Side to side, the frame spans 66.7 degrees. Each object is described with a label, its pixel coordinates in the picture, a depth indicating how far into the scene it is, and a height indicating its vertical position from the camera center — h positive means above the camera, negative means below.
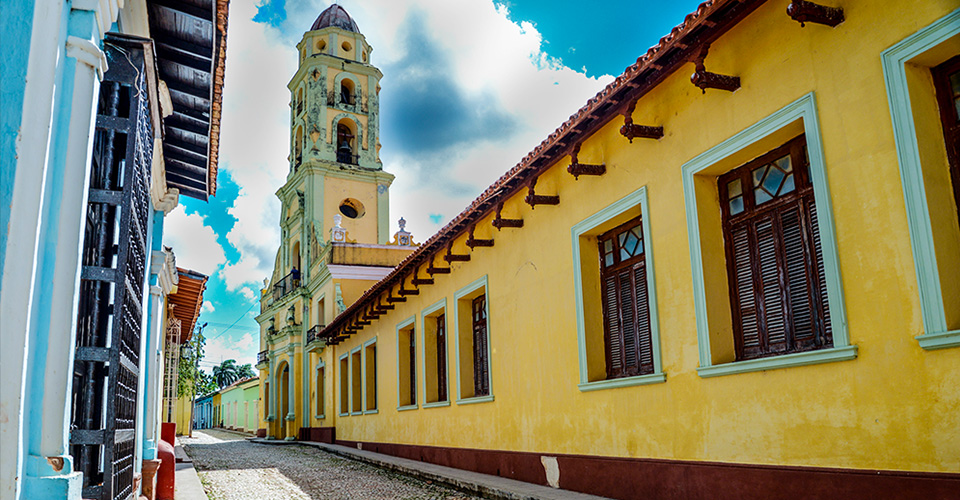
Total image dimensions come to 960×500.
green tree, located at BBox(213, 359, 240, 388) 79.12 +4.33
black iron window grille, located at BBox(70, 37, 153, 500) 3.44 +0.69
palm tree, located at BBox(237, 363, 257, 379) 82.20 +4.80
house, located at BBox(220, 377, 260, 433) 39.66 +0.56
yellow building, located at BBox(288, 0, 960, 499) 4.41 +1.02
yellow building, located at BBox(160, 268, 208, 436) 11.68 +2.09
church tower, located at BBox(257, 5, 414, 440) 24.25 +7.19
